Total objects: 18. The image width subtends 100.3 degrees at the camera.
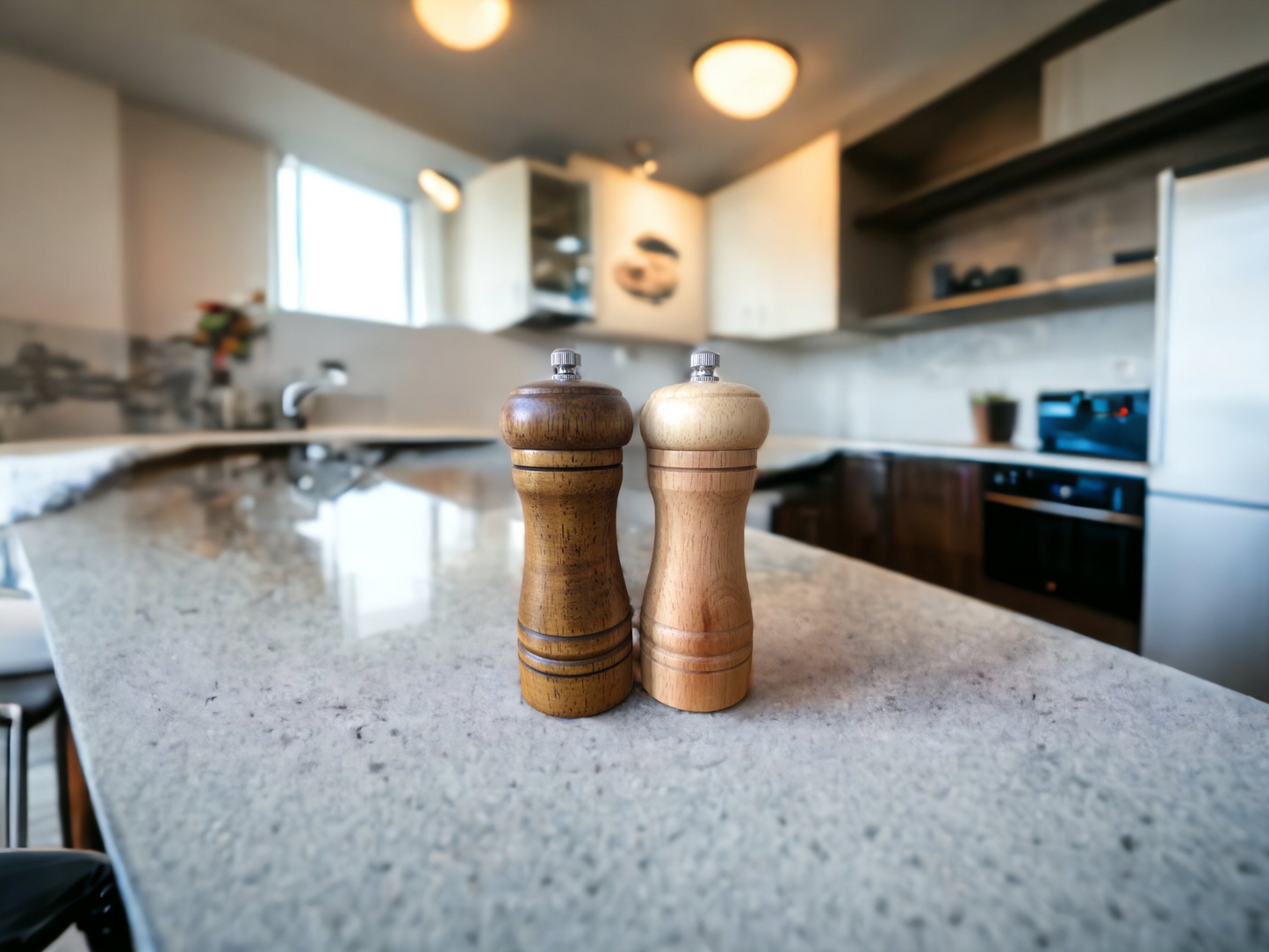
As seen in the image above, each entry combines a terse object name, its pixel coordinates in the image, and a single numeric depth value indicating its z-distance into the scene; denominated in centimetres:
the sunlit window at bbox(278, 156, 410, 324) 238
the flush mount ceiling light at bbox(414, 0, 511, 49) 150
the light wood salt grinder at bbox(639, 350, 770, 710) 31
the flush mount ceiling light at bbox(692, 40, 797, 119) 175
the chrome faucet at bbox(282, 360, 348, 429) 221
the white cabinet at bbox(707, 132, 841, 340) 250
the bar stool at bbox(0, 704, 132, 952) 35
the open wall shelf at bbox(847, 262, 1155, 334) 171
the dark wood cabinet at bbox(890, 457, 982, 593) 193
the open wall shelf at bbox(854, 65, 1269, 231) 157
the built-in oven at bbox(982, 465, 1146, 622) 153
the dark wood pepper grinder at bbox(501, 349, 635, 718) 30
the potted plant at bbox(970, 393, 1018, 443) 225
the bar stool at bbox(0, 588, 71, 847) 73
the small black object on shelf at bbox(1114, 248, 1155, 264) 176
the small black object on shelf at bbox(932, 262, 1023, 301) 219
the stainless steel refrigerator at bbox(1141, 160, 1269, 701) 127
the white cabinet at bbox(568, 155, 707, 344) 277
